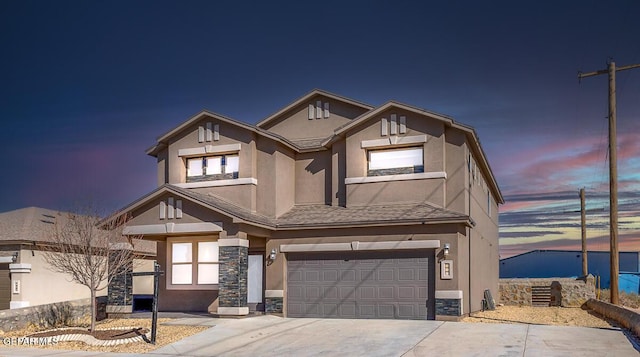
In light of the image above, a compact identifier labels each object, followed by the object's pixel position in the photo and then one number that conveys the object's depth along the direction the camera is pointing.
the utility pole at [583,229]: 42.29
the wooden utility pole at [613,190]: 23.58
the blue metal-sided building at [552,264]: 56.12
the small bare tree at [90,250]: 19.59
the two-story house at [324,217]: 21.91
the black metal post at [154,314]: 17.53
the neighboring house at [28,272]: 26.39
